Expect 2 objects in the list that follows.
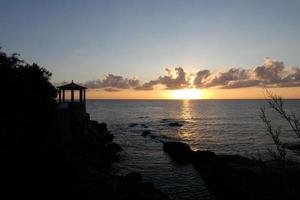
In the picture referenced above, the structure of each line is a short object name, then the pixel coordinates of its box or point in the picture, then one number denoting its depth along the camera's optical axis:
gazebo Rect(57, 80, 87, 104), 34.39
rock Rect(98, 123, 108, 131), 49.81
